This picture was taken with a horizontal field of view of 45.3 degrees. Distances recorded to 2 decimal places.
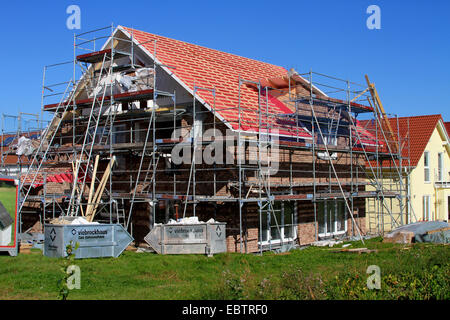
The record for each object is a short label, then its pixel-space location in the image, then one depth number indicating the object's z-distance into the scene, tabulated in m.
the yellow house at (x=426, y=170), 29.27
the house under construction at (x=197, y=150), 18.02
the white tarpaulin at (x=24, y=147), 22.64
